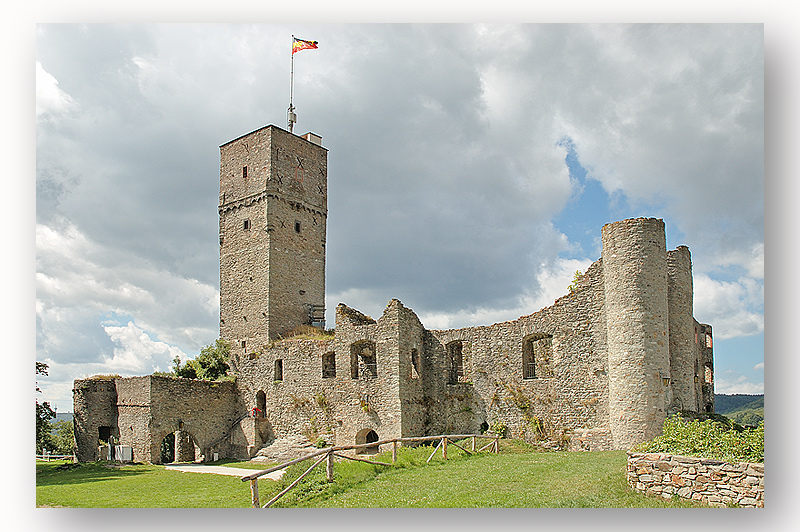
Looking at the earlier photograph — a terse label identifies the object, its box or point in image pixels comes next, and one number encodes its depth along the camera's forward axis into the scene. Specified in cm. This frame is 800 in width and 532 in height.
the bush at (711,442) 1152
